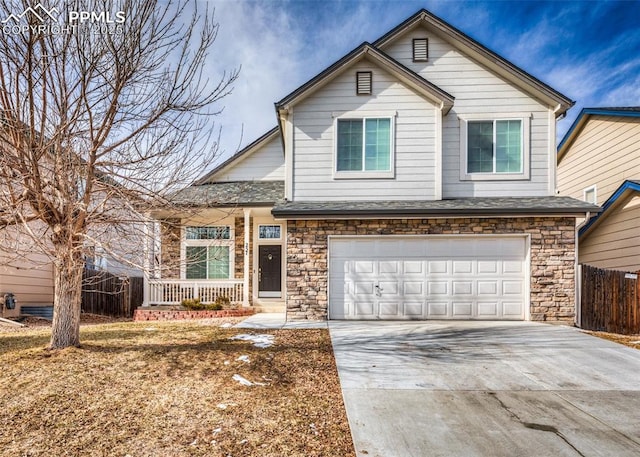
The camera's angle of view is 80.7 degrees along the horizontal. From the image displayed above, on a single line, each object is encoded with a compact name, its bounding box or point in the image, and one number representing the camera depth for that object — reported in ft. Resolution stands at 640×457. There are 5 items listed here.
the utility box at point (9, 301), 35.05
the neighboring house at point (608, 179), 35.37
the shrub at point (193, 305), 36.29
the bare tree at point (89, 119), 16.76
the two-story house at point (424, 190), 30.63
